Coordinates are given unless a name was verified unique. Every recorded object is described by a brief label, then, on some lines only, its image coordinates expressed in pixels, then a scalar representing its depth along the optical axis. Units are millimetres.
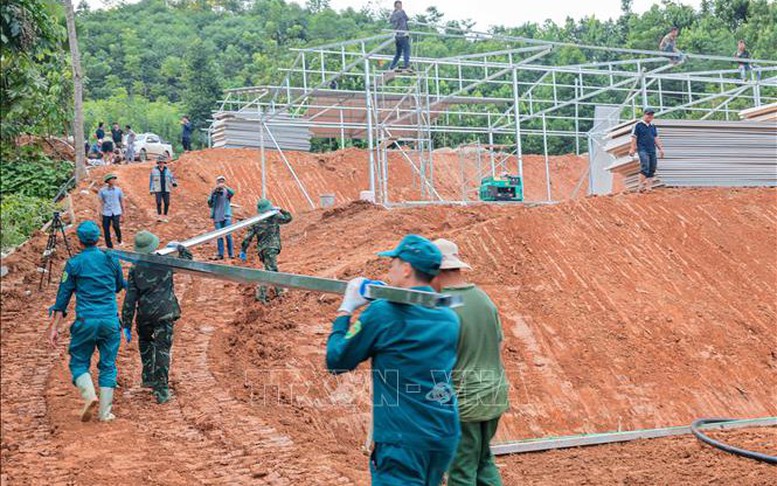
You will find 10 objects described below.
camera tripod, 12721
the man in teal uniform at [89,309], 8219
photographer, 16672
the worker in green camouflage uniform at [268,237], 13477
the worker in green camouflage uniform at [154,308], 9219
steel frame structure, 21375
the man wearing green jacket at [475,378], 5449
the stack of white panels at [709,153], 19797
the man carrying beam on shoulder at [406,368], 4398
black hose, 8469
